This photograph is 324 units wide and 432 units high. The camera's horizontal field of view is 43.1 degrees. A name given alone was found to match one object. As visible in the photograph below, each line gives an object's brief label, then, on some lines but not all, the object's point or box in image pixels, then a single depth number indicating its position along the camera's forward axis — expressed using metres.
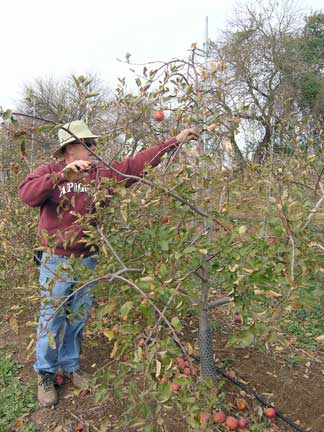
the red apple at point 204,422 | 1.44
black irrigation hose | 2.14
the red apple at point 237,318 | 2.93
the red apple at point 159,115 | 2.02
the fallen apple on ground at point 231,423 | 2.08
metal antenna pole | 1.94
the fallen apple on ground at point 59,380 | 2.56
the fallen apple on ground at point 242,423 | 2.11
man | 2.11
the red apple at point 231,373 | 2.54
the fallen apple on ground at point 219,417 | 2.10
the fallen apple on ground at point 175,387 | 2.14
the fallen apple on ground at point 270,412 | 2.17
